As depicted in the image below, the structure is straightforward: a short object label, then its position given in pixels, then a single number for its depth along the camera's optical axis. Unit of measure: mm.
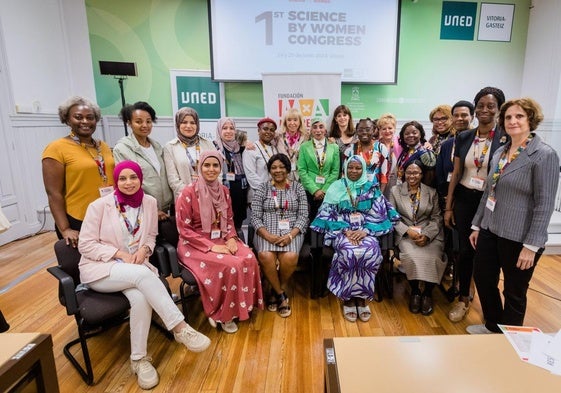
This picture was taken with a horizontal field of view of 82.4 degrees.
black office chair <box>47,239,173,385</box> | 1742
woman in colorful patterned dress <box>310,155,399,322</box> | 2545
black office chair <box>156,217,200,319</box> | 2240
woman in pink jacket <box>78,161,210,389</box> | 1888
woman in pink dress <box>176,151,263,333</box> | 2301
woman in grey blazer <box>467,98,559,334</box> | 1685
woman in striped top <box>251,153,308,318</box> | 2648
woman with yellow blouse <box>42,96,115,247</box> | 2117
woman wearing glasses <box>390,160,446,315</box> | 2574
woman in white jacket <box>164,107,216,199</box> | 2689
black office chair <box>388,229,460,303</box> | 2508
